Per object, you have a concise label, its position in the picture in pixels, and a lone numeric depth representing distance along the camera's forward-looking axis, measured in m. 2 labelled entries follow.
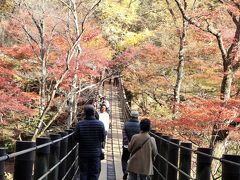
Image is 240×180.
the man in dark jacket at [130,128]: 8.16
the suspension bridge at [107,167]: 2.84
